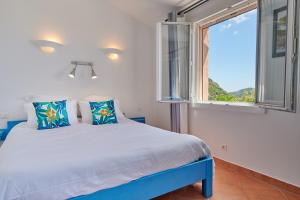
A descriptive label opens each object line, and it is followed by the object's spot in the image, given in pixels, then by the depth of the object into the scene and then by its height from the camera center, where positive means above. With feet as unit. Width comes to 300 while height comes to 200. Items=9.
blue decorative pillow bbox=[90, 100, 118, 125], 8.98 -1.13
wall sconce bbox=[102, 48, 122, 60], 11.12 +2.00
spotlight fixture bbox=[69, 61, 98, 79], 10.14 +1.15
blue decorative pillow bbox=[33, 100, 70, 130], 7.92 -1.04
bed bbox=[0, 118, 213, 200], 4.02 -1.78
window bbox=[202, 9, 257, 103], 8.13 +1.23
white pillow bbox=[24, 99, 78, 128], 8.27 -1.04
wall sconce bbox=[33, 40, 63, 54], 9.43 +2.11
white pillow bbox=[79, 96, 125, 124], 9.49 -1.13
